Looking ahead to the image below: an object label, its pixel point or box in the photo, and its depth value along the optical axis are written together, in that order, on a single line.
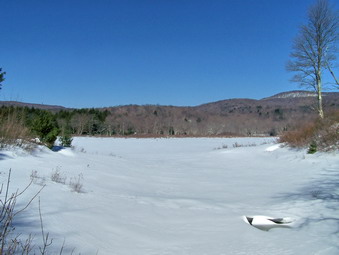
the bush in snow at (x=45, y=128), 10.77
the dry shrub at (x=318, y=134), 10.95
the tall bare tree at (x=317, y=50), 17.08
